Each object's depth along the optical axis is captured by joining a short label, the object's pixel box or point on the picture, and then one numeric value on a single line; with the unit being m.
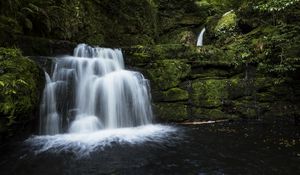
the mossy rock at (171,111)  9.28
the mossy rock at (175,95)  9.59
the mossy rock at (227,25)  14.84
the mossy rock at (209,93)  9.53
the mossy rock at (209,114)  9.25
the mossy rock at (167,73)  9.87
